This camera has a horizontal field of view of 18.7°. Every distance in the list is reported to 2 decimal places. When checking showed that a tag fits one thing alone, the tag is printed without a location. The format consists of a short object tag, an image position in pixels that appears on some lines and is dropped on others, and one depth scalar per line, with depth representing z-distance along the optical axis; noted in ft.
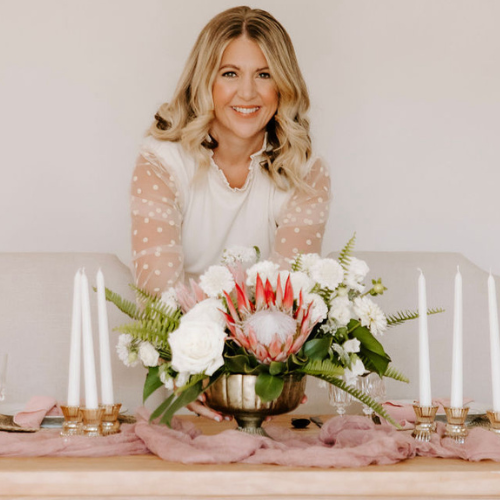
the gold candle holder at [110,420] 8.09
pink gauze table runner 7.60
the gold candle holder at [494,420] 8.10
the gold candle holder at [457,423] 8.14
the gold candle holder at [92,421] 8.00
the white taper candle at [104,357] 8.03
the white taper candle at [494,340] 7.99
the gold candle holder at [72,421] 8.07
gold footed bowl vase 7.82
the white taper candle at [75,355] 7.99
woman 10.57
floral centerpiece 7.62
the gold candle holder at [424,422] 8.17
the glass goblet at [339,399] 8.69
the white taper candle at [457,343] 7.99
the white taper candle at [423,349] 8.06
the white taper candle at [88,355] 7.94
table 7.37
